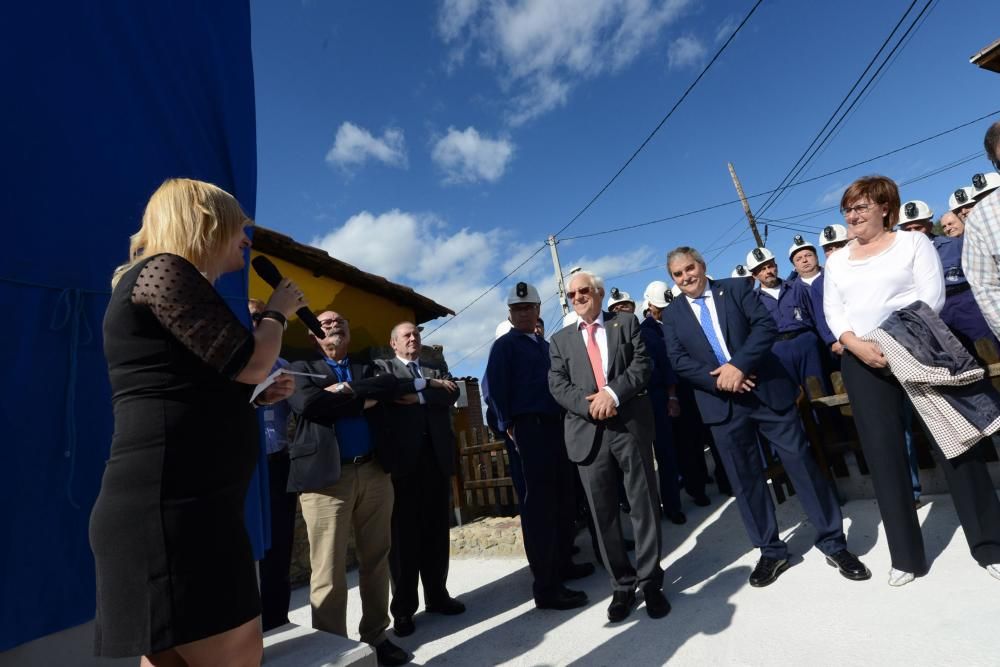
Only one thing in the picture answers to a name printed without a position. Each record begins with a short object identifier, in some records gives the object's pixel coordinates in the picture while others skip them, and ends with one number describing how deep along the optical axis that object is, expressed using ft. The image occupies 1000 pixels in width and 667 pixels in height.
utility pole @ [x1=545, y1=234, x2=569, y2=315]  66.39
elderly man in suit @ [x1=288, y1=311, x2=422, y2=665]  9.35
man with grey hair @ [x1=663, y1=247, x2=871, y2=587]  10.16
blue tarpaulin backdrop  6.03
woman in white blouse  8.66
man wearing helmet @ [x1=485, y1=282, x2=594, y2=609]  11.23
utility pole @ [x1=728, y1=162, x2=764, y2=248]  61.82
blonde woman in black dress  3.93
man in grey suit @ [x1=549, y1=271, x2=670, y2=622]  10.07
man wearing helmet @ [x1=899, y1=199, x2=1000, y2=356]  13.34
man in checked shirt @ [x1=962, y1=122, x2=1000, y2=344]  7.65
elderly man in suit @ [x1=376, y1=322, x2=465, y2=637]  11.57
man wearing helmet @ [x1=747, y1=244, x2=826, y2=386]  15.88
